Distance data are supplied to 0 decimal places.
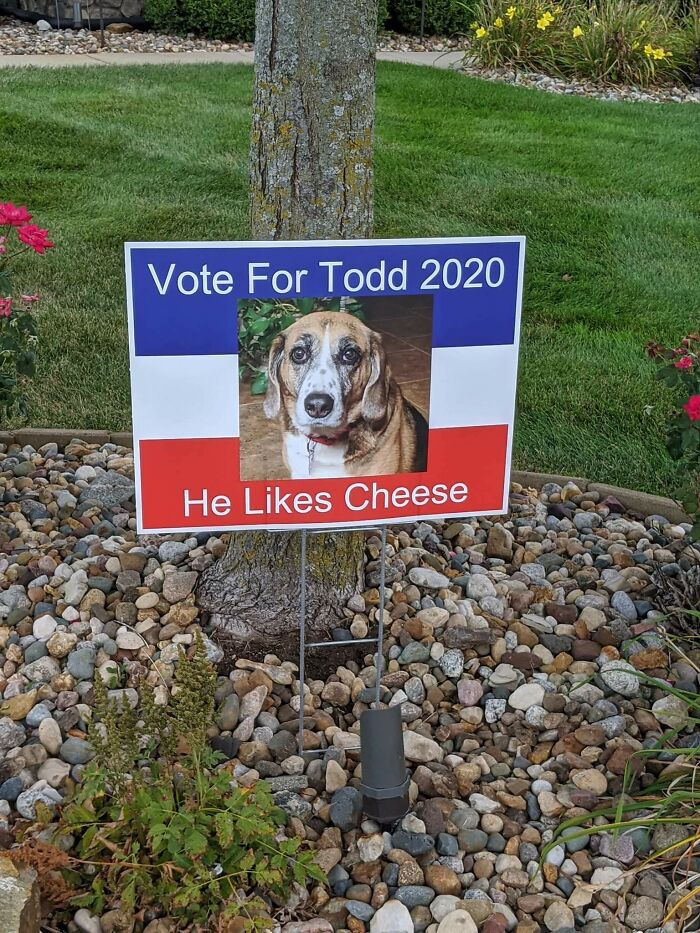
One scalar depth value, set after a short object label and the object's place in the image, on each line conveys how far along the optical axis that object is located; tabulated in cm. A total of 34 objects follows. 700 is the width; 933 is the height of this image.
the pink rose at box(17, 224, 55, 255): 312
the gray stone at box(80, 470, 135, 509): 361
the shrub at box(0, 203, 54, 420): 312
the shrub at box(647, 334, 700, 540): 285
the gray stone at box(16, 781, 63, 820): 237
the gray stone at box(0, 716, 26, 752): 258
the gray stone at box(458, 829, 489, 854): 237
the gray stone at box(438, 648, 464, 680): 289
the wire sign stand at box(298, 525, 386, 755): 251
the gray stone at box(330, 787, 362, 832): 241
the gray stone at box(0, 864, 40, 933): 190
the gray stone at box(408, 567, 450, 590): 319
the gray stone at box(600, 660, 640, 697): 281
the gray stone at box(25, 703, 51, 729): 265
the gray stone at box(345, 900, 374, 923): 220
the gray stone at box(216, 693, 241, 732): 269
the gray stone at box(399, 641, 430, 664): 292
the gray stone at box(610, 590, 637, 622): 310
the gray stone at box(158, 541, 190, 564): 325
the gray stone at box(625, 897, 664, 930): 221
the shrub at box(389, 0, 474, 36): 1235
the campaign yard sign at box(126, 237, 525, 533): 224
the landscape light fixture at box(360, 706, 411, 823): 232
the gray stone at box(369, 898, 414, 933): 219
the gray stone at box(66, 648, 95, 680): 279
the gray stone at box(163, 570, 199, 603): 307
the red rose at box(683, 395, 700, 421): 262
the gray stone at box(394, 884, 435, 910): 224
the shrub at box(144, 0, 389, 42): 1167
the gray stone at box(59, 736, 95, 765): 255
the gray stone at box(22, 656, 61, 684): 279
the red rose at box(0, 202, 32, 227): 308
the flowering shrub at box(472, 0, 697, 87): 1048
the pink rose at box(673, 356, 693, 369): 295
